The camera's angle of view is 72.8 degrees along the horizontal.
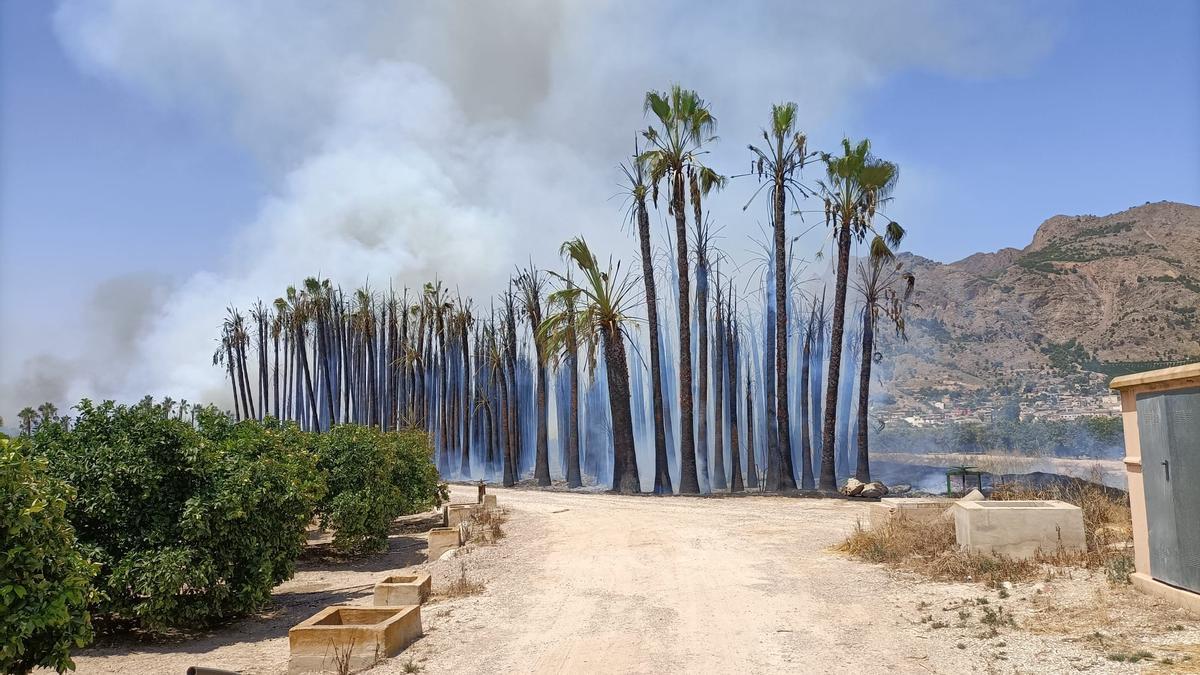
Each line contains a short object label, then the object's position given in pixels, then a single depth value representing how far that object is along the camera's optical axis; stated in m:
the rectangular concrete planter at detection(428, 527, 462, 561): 14.56
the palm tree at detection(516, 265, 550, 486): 34.44
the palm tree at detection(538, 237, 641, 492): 26.05
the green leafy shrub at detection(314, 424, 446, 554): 14.88
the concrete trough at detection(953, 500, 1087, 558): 10.19
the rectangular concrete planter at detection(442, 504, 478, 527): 17.31
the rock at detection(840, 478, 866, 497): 24.45
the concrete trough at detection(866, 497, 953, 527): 12.74
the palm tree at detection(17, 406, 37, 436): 48.79
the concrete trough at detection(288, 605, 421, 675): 7.65
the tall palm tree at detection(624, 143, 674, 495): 27.28
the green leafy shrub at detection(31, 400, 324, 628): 8.91
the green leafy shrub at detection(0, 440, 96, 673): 5.34
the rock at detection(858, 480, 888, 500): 24.31
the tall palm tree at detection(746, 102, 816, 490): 26.16
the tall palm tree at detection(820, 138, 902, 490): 26.19
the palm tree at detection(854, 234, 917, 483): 27.88
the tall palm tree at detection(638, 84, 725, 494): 26.11
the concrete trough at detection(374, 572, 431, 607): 9.73
